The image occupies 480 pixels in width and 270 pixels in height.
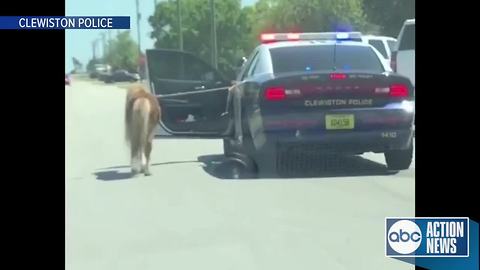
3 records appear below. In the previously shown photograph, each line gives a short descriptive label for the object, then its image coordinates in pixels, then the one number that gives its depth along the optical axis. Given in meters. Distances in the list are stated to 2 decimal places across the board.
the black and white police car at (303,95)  17.09
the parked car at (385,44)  26.90
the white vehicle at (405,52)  24.30
